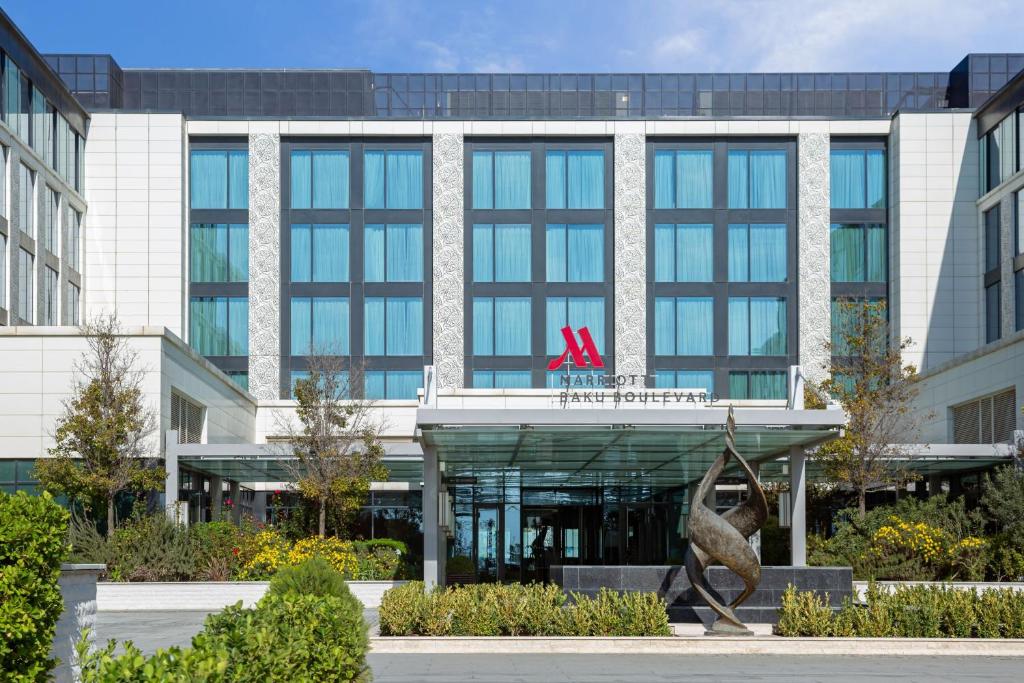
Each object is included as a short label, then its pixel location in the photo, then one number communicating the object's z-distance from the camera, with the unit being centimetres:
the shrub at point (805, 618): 2064
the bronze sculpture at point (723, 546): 2130
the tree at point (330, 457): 3491
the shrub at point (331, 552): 3222
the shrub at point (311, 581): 1571
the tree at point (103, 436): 3203
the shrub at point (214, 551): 3238
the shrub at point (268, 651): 702
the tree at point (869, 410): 3556
